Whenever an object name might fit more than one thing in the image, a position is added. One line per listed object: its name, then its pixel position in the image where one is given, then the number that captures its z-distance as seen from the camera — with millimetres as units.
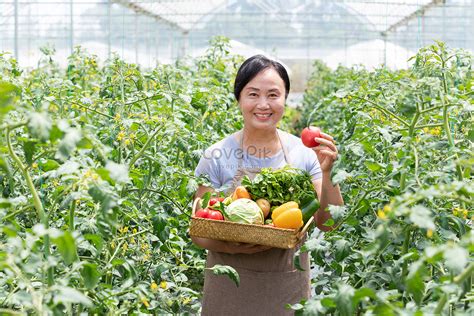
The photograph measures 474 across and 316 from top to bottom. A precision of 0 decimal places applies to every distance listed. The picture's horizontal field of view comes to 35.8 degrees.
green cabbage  2471
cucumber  2590
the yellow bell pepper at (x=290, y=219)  2434
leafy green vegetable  2648
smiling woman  2818
